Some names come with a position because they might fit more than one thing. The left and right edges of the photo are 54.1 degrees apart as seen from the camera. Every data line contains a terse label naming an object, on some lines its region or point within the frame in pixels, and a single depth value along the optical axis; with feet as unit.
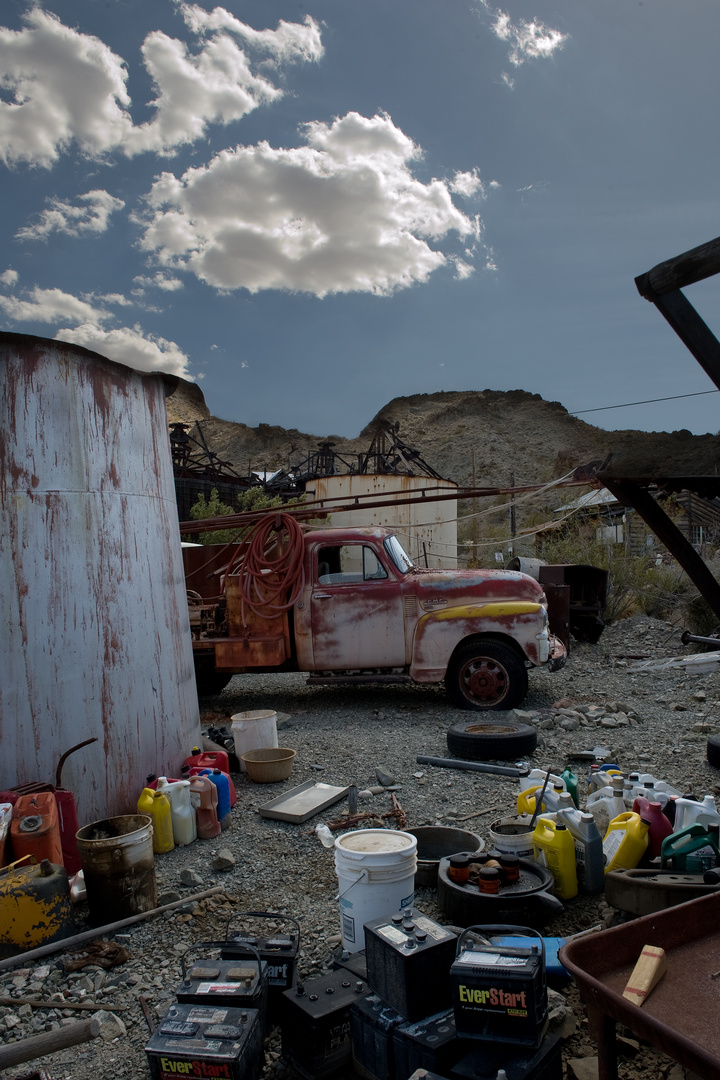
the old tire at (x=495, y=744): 18.92
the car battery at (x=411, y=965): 7.46
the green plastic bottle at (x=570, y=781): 13.55
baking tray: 15.58
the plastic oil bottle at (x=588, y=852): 11.46
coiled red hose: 25.72
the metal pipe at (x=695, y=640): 16.62
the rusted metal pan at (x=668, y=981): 5.86
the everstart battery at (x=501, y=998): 6.95
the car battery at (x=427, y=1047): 7.00
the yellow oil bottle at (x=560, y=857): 11.27
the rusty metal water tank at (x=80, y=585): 14.51
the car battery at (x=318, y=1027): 7.71
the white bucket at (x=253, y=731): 19.29
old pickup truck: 24.50
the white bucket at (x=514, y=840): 11.80
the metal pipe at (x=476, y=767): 17.53
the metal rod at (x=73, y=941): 10.38
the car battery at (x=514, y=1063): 6.72
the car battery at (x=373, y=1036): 7.36
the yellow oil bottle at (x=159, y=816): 14.16
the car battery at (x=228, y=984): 7.93
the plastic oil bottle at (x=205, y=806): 14.84
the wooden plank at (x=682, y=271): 6.73
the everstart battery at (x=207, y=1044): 7.23
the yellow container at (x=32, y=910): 10.66
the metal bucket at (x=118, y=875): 11.45
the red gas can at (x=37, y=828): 12.00
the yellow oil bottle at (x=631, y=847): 11.04
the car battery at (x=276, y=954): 8.56
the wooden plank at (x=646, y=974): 6.73
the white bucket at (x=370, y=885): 9.73
